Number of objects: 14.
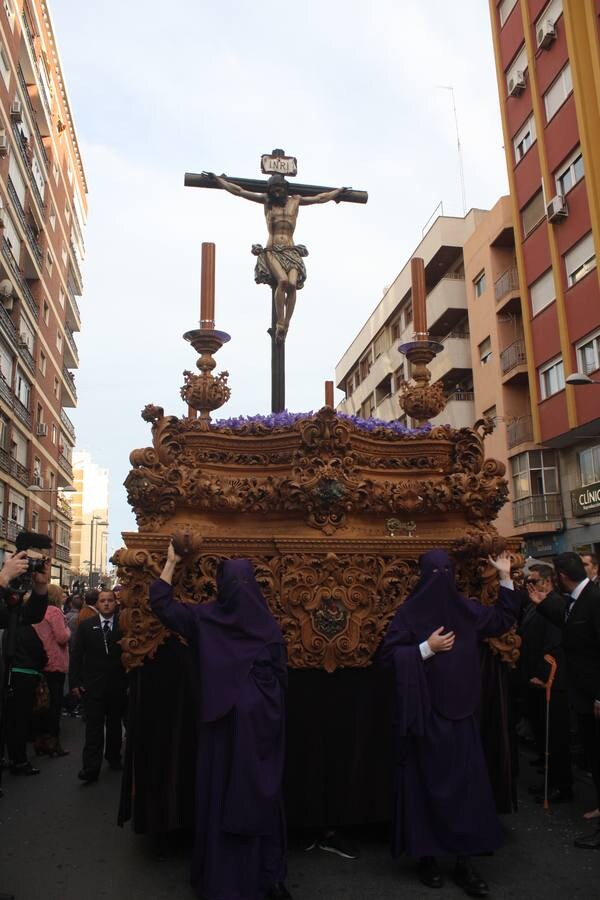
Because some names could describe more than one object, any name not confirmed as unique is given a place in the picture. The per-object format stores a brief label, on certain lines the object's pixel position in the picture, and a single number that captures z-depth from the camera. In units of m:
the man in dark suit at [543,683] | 5.73
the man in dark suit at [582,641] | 4.98
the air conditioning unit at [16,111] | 27.78
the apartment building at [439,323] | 30.69
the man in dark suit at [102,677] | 6.73
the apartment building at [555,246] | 20.97
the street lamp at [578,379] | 15.09
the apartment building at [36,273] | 28.02
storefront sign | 21.22
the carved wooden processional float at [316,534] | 4.53
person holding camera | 6.65
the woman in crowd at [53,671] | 7.57
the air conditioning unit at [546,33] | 22.59
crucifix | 6.23
